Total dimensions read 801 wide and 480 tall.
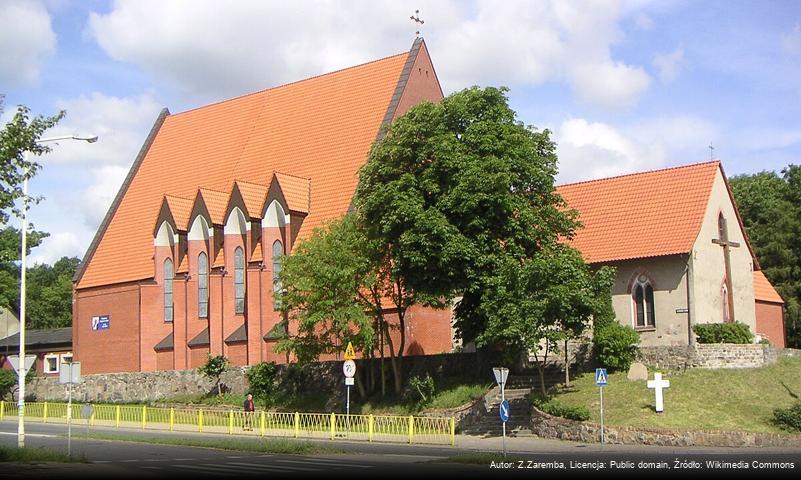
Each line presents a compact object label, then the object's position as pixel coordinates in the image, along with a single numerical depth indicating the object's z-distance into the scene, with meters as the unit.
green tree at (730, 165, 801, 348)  58.34
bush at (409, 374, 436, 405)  38.97
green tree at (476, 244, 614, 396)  34.38
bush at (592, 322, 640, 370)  37.34
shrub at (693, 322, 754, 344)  38.44
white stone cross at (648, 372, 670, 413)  32.12
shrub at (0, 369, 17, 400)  53.31
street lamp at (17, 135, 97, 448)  28.23
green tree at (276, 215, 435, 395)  39.94
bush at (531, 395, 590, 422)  32.25
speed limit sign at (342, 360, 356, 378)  34.81
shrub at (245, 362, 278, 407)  45.41
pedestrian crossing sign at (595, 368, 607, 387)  31.69
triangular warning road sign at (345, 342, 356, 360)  36.53
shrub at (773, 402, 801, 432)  30.17
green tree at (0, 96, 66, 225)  22.78
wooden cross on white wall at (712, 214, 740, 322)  42.88
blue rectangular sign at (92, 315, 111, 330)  58.87
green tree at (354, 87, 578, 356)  37.34
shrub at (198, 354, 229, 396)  47.97
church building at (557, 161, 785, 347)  40.47
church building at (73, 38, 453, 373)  51.06
